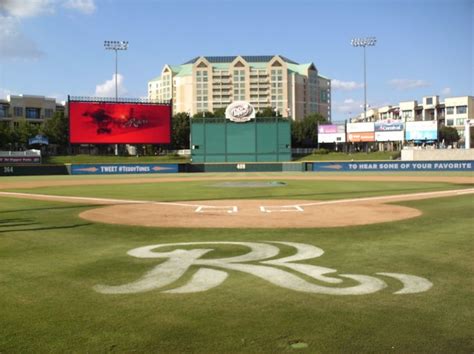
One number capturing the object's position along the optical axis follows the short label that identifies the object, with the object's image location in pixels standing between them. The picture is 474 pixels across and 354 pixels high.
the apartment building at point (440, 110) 156.00
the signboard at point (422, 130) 89.94
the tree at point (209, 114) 134.75
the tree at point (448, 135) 139.00
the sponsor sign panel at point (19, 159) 58.50
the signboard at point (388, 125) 86.96
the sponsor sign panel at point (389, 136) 87.25
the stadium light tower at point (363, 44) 86.31
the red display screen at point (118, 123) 58.97
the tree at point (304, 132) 124.12
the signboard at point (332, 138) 93.01
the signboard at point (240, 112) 65.25
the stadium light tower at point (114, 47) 81.38
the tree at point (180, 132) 114.12
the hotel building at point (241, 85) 185.12
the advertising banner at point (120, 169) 54.91
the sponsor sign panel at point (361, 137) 90.46
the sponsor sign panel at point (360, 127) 90.12
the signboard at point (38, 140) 88.12
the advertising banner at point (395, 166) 51.87
